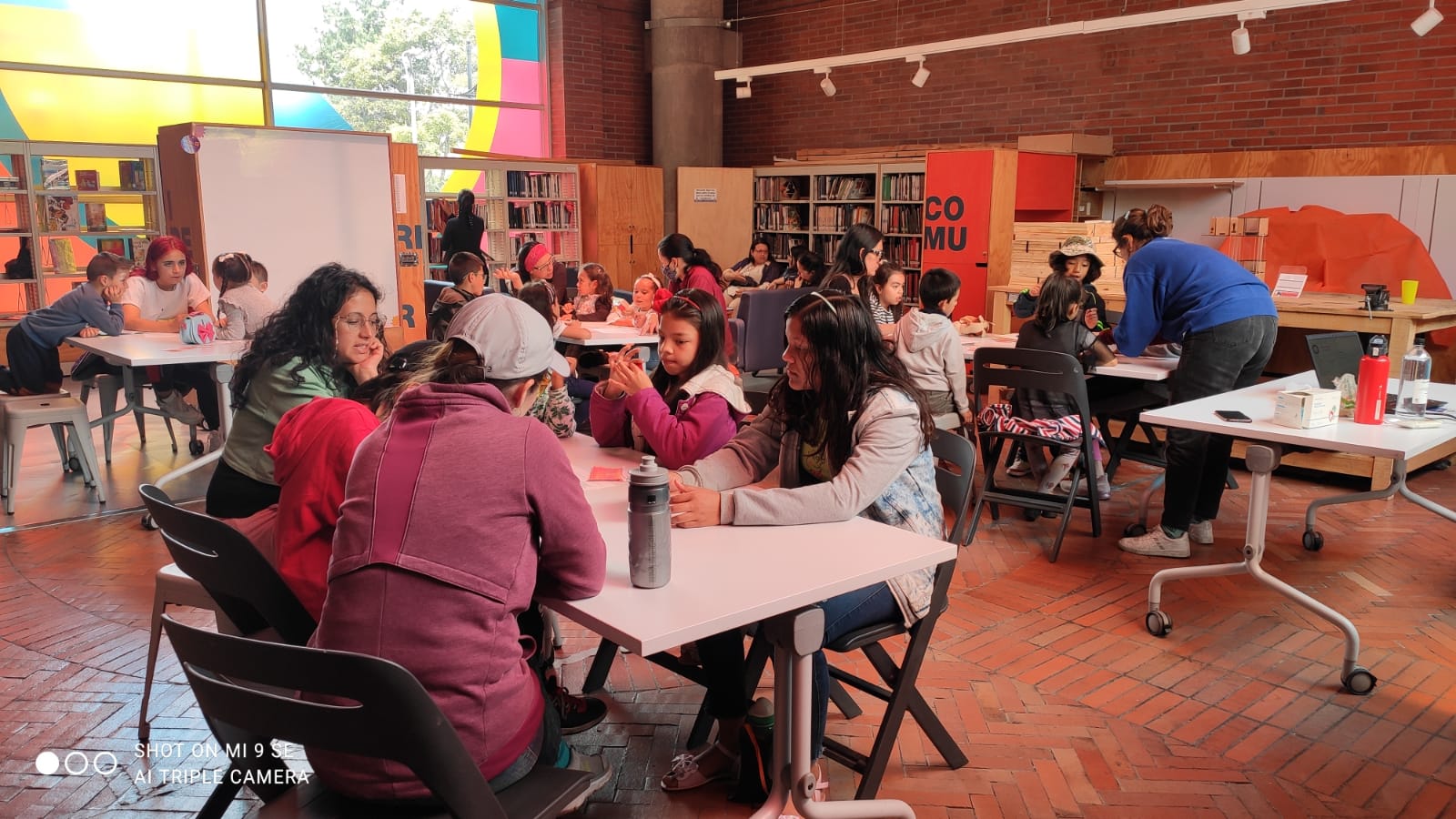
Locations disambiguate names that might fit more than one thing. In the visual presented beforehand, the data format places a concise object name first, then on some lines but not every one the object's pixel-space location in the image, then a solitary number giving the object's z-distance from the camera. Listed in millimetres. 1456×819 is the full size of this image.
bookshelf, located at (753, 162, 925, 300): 10031
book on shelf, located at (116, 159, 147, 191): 9062
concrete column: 11328
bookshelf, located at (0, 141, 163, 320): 8578
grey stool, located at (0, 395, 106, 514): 4979
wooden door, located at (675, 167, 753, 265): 11039
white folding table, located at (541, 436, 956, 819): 1771
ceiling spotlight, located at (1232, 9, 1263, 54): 6207
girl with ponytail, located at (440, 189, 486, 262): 7926
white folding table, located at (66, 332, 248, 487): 4879
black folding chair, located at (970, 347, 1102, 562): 4250
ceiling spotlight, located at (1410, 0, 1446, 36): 5598
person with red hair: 5734
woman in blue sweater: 4277
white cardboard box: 3219
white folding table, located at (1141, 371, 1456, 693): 3088
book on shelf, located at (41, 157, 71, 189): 8656
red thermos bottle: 3316
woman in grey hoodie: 2299
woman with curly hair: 3039
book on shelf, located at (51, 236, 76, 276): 8852
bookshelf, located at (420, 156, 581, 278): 10484
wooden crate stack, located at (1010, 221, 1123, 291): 7043
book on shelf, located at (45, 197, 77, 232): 8711
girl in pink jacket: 2828
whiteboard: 5969
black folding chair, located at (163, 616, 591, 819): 1376
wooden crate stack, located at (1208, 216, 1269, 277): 7143
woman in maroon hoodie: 1574
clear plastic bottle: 3418
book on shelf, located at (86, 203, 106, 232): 8930
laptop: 3732
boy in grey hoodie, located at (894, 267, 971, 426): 4934
